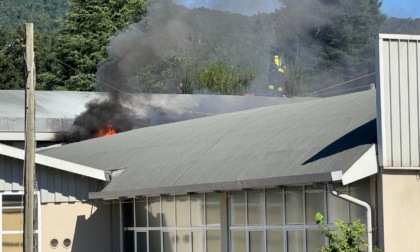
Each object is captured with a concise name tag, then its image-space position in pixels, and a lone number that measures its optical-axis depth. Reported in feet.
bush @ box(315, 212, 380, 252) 53.47
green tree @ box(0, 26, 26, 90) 247.91
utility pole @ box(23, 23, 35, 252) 71.15
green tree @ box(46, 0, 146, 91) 221.05
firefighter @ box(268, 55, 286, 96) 206.59
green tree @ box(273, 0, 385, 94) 196.34
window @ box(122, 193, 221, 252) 78.79
